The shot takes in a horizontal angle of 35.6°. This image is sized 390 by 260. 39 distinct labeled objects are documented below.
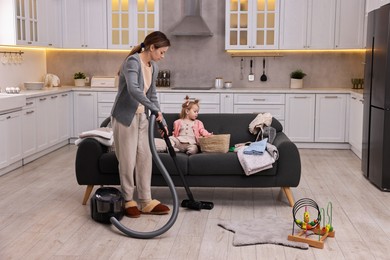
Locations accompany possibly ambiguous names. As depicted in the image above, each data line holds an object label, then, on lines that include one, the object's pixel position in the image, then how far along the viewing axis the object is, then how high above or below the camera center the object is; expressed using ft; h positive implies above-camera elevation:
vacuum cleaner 14.08 -3.47
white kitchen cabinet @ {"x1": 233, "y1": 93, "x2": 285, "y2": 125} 26.68 -1.67
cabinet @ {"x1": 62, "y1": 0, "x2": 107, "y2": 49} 27.73 +1.87
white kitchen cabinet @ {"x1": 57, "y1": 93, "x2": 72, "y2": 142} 26.45 -2.32
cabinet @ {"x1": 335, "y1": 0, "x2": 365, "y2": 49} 26.48 +1.88
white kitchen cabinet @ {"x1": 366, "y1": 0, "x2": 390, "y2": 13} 21.18 +2.28
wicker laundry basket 17.35 -2.26
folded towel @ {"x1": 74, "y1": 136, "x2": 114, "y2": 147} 16.94 -2.16
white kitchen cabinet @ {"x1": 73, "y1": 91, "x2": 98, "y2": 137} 27.53 -2.12
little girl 18.12 -1.86
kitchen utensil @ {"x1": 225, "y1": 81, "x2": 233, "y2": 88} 27.94 -0.88
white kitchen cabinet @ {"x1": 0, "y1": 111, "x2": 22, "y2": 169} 20.66 -2.63
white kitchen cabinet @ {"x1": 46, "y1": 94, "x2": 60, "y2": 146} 25.25 -2.42
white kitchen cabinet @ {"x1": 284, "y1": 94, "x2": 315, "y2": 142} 26.63 -2.25
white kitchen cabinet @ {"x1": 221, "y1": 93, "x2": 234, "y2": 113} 26.78 -1.59
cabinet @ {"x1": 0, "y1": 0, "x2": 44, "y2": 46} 22.91 +1.59
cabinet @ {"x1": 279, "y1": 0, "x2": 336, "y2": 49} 26.68 +1.83
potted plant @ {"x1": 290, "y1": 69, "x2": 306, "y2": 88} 27.89 -0.62
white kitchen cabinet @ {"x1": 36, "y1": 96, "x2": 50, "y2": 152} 24.08 -2.33
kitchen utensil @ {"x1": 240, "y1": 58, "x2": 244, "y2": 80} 28.63 -0.15
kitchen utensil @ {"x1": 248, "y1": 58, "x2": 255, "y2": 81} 28.55 -0.51
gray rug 13.62 -3.93
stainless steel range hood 27.45 +1.87
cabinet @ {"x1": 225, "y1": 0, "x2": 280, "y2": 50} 26.89 +1.86
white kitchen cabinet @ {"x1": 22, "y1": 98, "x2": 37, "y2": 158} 22.63 -2.48
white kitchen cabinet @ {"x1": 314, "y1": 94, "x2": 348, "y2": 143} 26.53 -2.24
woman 15.03 -1.40
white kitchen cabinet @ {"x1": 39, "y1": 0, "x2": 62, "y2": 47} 26.32 +1.75
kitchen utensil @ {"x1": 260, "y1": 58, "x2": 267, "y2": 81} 28.45 -0.55
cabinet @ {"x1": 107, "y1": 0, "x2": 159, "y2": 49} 27.55 +1.97
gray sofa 16.48 -2.85
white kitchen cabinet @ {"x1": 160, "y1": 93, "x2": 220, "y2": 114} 26.81 -1.60
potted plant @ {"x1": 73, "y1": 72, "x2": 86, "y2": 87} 28.81 -0.75
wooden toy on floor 13.76 -3.79
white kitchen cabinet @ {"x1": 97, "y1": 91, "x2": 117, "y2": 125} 27.37 -1.74
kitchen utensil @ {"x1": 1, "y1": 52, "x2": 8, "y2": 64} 24.21 +0.13
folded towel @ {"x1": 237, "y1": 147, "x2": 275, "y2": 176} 16.19 -2.59
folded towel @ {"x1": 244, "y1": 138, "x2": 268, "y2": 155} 16.43 -2.25
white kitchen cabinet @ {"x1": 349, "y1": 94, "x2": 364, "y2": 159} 24.23 -2.34
